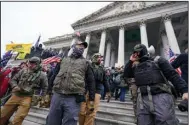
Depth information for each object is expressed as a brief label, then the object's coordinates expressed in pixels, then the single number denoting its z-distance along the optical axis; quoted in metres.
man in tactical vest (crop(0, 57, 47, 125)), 2.19
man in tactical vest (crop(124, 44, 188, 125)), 1.33
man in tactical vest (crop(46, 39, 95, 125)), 1.57
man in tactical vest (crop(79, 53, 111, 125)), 2.30
